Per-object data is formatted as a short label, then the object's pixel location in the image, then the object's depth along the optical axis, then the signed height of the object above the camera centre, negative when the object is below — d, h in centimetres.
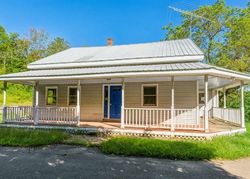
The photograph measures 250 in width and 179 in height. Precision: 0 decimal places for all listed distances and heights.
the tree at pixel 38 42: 3989 +1126
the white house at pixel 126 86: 970 +68
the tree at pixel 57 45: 4162 +1104
